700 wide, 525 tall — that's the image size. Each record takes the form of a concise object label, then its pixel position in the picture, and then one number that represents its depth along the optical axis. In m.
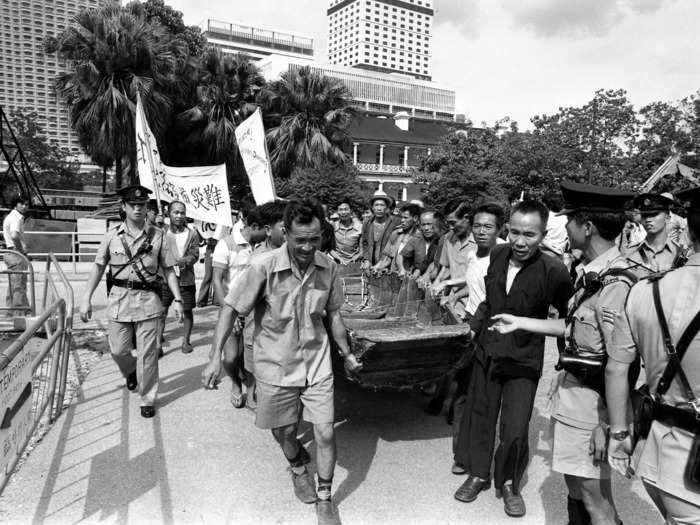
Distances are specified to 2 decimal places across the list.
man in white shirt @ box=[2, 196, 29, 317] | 6.35
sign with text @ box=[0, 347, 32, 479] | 2.60
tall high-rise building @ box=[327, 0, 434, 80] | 145.25
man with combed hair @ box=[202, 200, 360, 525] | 3.01
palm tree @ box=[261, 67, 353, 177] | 24.06
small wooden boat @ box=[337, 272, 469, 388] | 3.42
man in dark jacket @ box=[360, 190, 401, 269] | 8.33
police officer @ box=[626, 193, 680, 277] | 5.12
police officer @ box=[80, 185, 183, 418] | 4.46
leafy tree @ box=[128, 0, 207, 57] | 25.98
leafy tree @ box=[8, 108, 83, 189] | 30.00
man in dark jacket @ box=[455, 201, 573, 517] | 3.11
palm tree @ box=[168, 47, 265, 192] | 23.08
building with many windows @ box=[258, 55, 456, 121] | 71.25
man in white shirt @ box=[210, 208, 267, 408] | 4.64
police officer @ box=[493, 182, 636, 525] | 2.38
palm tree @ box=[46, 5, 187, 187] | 19.28
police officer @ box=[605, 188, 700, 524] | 1.71
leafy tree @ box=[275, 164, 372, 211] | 20.56
